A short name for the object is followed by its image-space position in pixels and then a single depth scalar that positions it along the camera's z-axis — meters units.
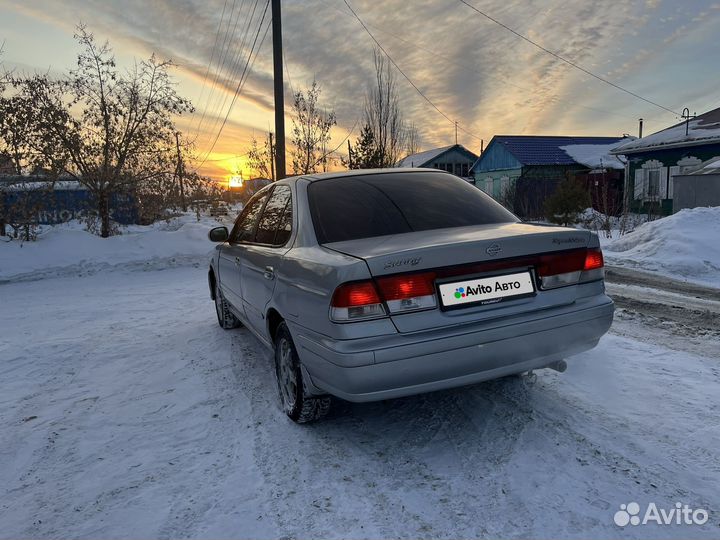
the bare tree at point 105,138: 12.90
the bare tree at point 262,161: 27.30
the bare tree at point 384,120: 24.86
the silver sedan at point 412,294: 2.36
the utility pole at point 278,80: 13.77
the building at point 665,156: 19.72
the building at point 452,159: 44.50
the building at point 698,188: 13.54
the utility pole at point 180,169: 14.74
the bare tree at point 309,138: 21.89
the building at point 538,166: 26.47
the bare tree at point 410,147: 33.68
